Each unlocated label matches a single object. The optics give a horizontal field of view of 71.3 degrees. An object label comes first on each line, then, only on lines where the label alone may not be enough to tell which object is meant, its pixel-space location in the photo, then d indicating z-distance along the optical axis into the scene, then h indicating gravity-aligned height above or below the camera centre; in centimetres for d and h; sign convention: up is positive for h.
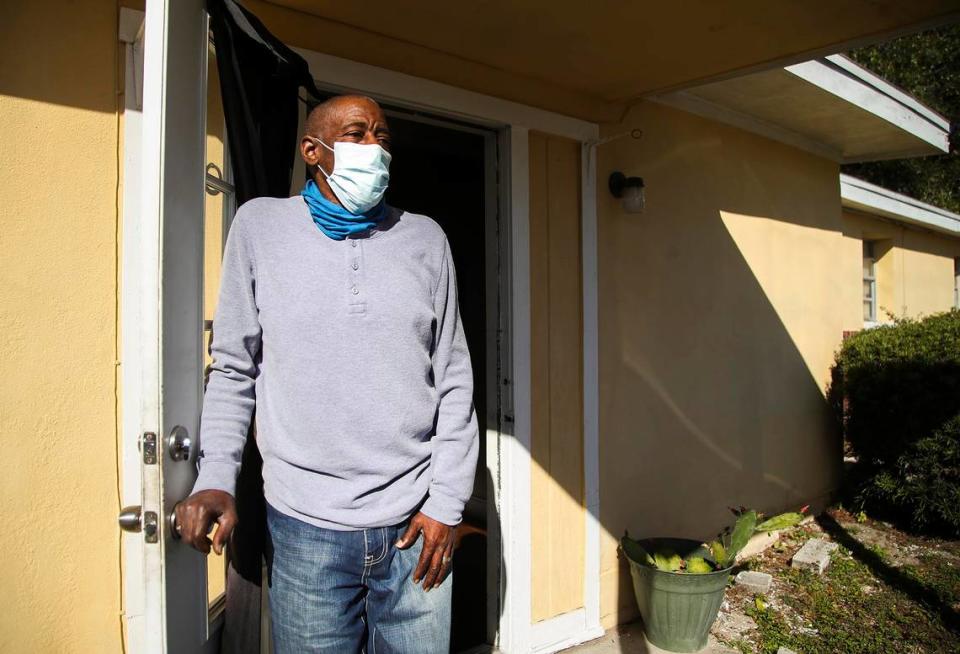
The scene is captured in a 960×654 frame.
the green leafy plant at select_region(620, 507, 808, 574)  346 -117
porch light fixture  370 +80
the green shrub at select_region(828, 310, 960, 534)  520 -67
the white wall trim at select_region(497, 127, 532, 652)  324 -59
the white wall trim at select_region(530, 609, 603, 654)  336 -154
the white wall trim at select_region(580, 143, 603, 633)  355 -27
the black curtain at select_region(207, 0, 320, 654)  182 +62
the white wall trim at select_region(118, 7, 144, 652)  216 +3
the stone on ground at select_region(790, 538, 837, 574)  454 -155
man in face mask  156 -19
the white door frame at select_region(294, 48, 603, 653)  314 -21
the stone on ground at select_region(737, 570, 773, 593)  420 -157
